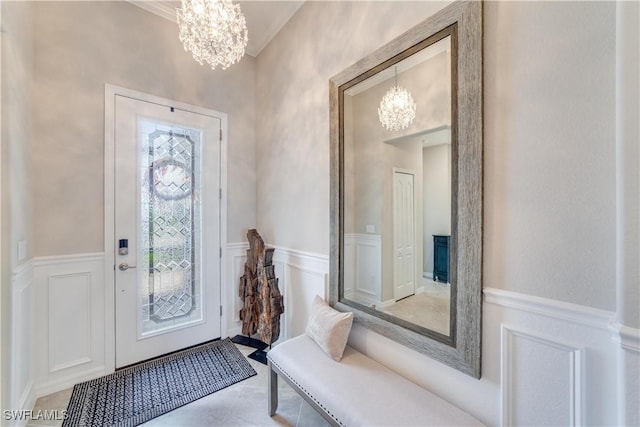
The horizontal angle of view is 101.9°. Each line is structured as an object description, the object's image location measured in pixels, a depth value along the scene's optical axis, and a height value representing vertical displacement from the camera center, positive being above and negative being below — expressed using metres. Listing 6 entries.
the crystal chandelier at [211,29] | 1.54 +1.12
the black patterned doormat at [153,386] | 1.77 -1.38
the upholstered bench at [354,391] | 1.18 -0.93
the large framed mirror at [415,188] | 1.24 +0.15
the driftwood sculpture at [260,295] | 2.41 -0.81
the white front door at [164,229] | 2.31 -0.16
